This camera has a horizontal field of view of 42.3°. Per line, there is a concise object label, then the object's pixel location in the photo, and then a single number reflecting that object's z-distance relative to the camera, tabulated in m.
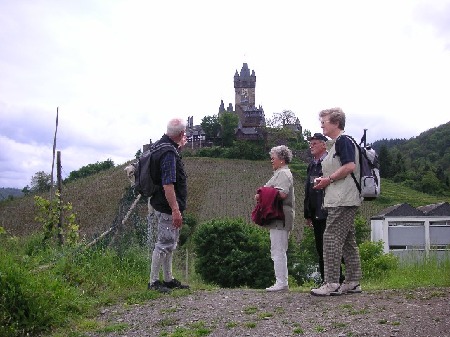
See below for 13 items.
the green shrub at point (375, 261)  9.88
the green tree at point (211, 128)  103.81
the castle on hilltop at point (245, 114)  101.81
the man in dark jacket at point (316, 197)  6.60
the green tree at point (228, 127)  101.80
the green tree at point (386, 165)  96.50
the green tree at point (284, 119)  107.88
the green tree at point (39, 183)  54.25
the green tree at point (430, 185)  85.31
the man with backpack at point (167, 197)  6.23
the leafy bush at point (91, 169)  90.50
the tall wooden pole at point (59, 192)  9.05
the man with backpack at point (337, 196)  5.73
